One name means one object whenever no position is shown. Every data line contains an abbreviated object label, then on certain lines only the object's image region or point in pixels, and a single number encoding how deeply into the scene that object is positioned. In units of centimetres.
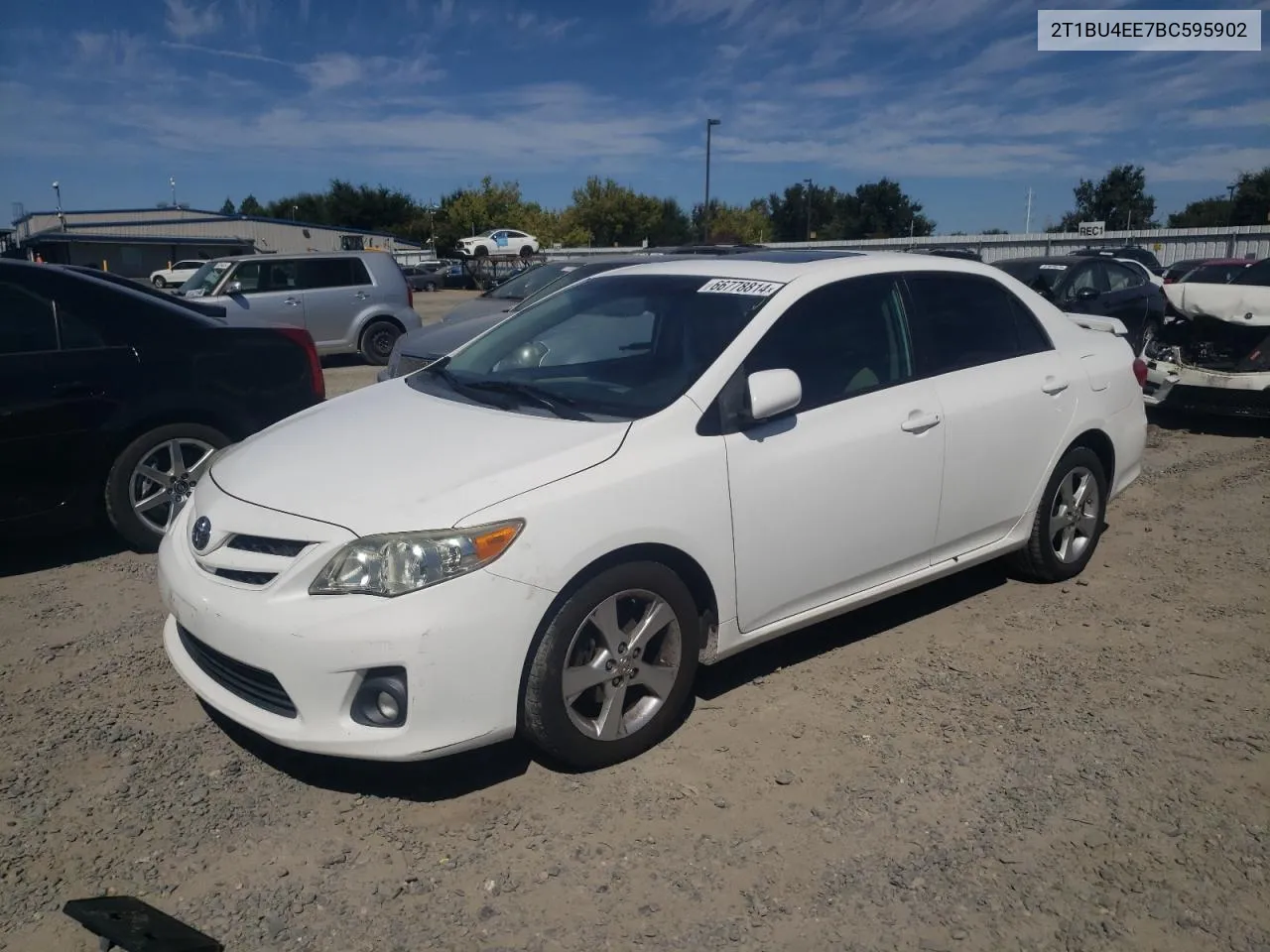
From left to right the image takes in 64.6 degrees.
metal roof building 5162
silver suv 1427
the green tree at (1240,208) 5976
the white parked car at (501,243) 4956
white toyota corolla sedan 295
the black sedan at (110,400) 508
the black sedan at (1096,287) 1277
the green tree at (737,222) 7538
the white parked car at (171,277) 3778
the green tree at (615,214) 7262
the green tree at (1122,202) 6875
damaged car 877
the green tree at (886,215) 6988
